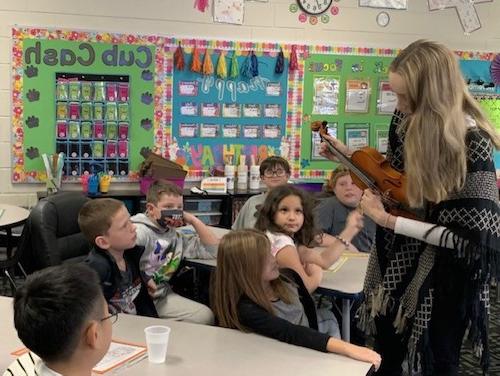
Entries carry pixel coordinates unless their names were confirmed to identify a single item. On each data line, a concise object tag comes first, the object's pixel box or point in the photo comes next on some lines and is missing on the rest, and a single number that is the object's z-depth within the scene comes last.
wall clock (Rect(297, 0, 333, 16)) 5.77
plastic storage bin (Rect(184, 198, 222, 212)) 5.48
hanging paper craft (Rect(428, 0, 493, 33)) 6.11
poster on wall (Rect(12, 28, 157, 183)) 5.18
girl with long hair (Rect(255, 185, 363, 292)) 2.94
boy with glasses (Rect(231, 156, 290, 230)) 4.47
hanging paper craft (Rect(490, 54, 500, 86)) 6.20
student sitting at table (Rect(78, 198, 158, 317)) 2.60
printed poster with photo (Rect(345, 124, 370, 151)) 5.99
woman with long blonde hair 1.99
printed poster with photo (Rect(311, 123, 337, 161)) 5.91
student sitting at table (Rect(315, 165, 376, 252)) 3.87
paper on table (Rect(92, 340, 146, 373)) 1.85
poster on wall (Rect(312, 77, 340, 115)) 5.86
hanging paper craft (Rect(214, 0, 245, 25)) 5.57
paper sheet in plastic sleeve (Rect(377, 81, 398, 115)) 6.02
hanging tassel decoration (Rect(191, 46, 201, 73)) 5.50
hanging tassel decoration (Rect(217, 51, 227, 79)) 5.58
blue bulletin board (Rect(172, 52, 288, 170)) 5.57
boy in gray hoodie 3.12
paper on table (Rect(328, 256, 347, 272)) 3.25
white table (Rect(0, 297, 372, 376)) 1.89
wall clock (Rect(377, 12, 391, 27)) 5.98
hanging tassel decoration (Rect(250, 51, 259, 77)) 5.64
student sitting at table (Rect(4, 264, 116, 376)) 1.44
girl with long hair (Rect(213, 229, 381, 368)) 2.13
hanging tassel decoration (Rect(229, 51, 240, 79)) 5.61
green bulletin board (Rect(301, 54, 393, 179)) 5.84
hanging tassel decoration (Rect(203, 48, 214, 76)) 5.54
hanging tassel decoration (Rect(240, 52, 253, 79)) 5.65
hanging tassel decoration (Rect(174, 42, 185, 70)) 5.46
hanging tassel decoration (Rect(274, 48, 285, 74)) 5.70
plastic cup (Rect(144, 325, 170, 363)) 1.90
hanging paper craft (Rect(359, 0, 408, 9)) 5.93
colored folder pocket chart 5.28
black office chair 3.08
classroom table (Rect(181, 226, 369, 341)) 2.89
